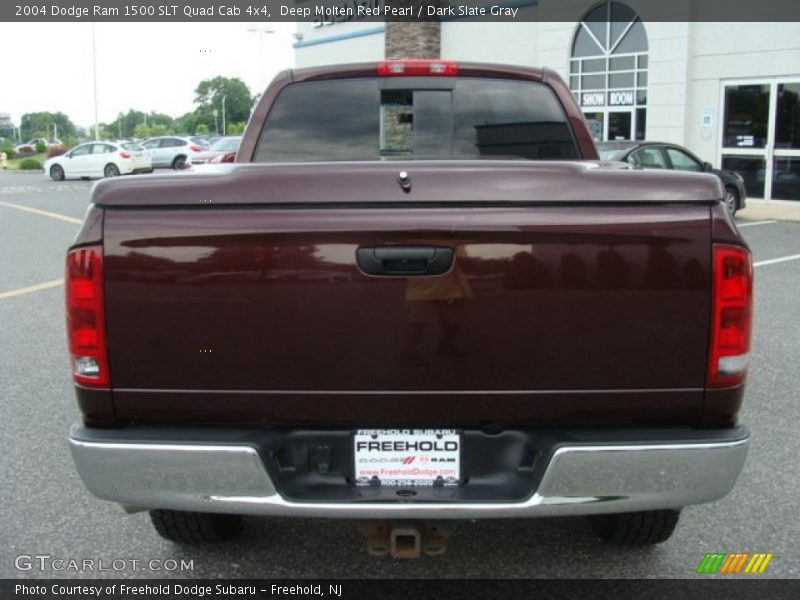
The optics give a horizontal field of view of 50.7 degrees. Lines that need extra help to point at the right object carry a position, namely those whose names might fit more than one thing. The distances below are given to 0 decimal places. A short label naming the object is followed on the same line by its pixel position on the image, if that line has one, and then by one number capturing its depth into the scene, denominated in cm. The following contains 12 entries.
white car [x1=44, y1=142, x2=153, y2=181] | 2925
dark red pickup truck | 246
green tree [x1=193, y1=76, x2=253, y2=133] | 10731
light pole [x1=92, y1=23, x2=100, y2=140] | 4372
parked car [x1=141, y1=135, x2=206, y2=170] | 3375
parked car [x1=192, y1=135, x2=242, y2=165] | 2714
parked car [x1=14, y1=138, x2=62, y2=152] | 7080
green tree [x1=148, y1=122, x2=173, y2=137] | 9086
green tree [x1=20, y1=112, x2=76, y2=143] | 12069
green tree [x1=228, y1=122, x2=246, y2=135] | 8481
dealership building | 1880
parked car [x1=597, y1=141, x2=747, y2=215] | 1380
